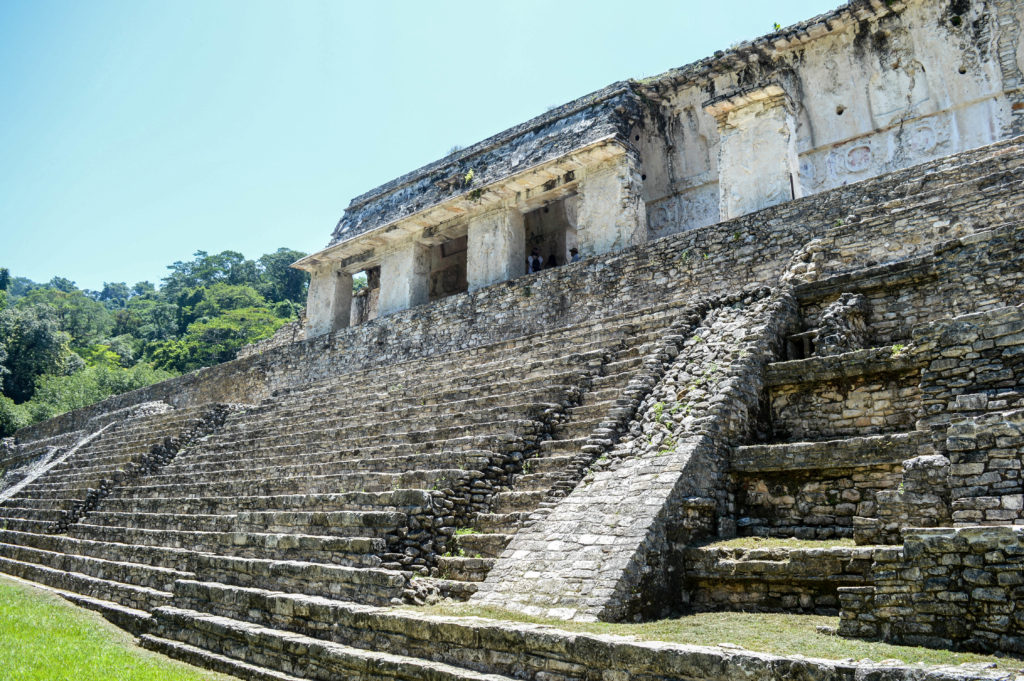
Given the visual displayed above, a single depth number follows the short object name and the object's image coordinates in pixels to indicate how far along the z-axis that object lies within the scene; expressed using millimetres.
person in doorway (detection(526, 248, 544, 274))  16344
